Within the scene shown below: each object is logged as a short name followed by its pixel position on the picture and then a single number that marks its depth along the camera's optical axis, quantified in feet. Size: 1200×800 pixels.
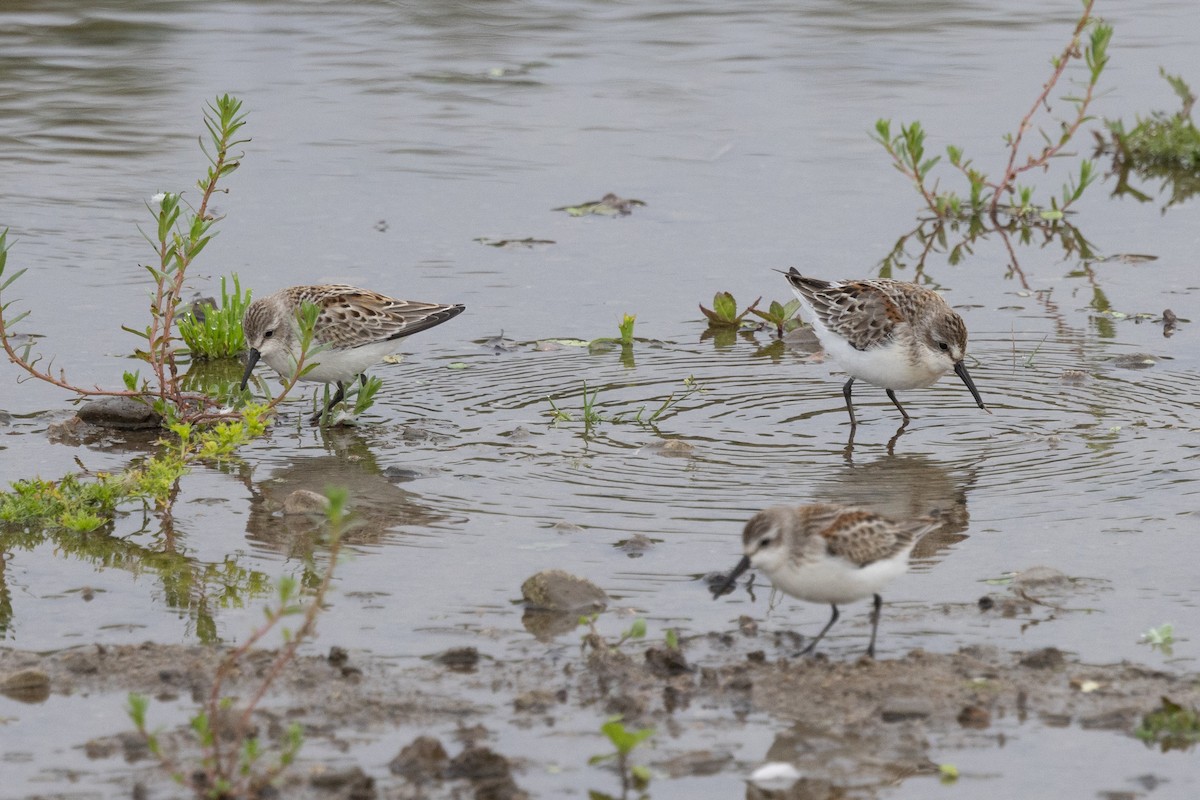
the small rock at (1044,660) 47.06
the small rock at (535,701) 44.62
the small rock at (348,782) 39.42
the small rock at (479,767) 40.50
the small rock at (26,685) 45.47
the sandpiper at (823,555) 47.26
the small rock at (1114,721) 43.55
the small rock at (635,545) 57.36
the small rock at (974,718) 43.68
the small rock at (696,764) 41.19
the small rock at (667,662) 46.39
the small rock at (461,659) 47.52
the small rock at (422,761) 40.52
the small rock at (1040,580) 53.62
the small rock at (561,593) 51.79
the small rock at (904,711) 43.78
